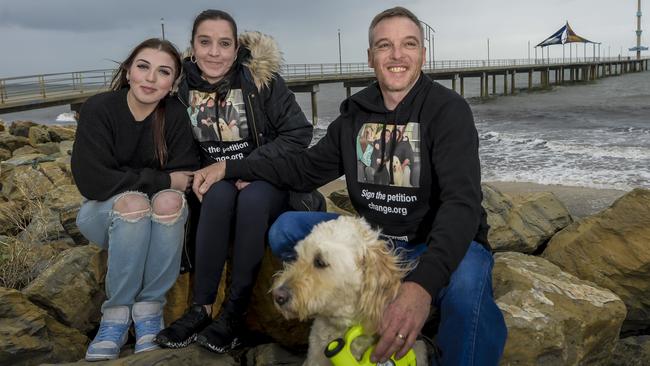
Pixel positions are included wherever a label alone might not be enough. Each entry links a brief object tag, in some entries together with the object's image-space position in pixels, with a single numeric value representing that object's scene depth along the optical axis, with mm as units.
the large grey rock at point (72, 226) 4758
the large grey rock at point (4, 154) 11395
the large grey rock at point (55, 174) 7435
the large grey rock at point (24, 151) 11711
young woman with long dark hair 3068
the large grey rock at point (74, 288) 3494
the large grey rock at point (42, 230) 4855
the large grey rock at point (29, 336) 3043
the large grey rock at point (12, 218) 5523
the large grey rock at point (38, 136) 14984
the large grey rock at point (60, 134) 15711
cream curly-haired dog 2270
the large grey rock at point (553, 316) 3086
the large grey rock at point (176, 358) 2828
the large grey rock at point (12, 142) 13004
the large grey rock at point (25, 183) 6602
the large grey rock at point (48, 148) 12516
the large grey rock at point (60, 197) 5930
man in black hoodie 2312
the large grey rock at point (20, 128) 16328
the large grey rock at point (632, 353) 3688
